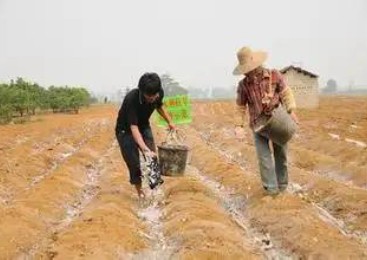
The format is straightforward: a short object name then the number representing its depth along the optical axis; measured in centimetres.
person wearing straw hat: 984
